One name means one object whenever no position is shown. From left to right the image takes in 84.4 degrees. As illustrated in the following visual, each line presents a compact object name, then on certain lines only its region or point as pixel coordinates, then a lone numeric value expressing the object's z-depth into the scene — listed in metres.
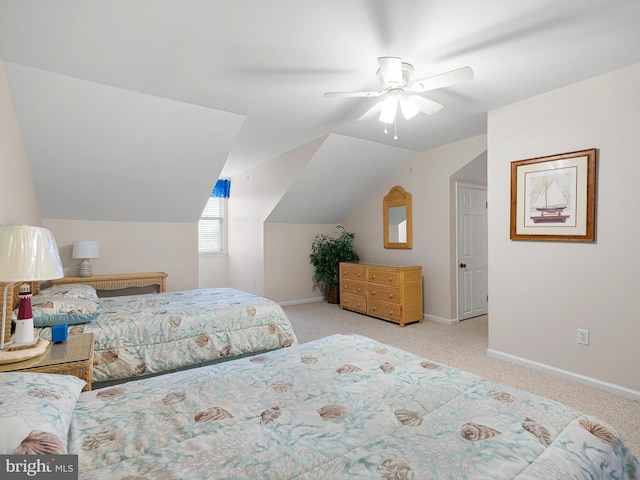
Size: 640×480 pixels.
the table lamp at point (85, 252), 4.15
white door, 4.85
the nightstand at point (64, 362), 1.64
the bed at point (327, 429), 0.95
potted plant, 6.00
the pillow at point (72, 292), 2.74
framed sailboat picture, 2.76
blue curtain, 6.55
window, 6.59
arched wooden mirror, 5.27
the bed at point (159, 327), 2.44
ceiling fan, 2.10
